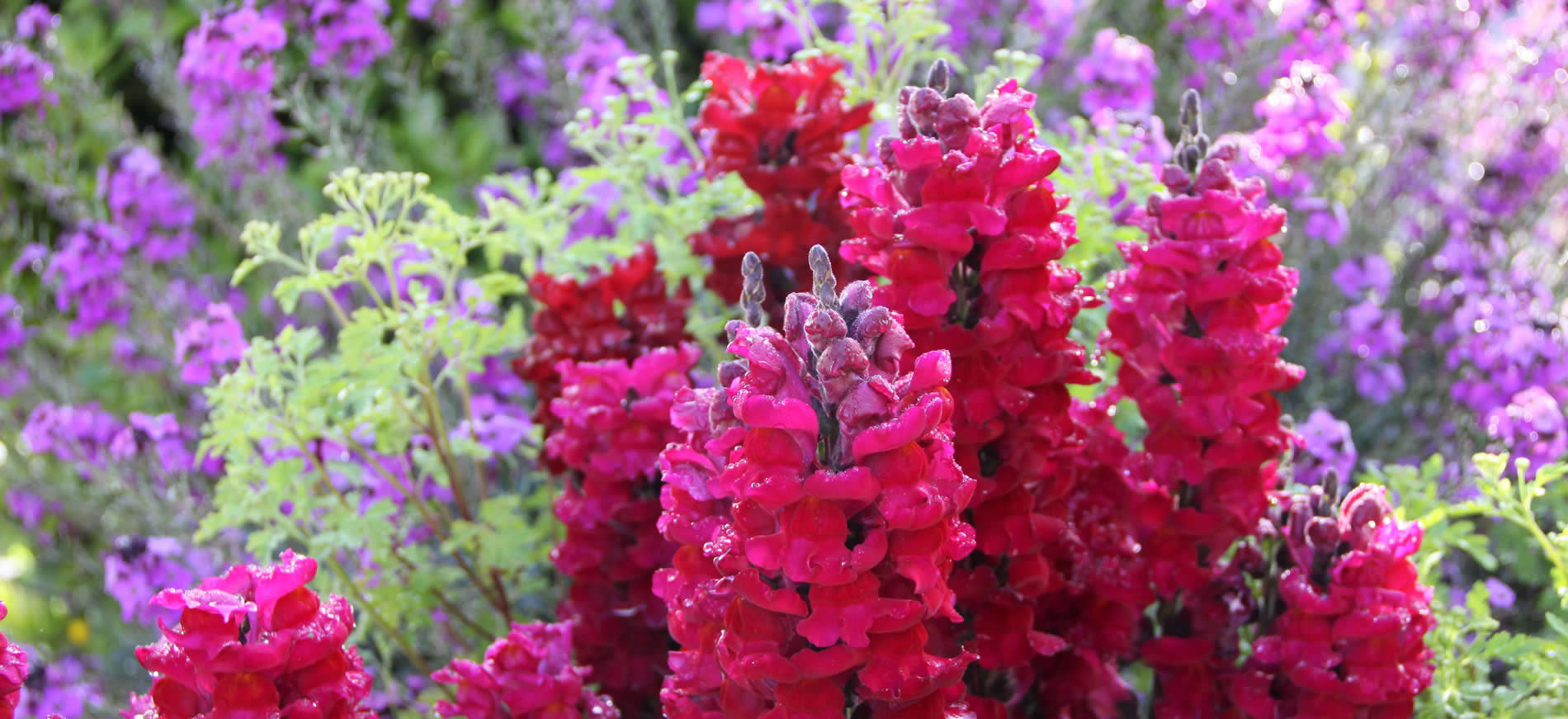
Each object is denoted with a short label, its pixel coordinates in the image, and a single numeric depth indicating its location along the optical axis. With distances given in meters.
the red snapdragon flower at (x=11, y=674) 0.91
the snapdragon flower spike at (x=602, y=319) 1.44
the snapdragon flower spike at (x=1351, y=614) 1.07
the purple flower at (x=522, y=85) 3.03
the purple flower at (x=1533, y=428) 1.72
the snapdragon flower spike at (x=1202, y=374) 1.10
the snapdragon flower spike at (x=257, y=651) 0.89
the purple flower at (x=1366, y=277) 2.37
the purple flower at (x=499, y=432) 1.76
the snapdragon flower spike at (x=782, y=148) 1.37
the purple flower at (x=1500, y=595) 1.77
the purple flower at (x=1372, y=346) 2.25
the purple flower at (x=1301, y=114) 2.09
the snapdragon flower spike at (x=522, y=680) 1.09
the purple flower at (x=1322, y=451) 1.66
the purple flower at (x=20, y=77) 2.51
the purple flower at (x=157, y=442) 2.10
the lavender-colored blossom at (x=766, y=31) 2.21
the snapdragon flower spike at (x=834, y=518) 0.84
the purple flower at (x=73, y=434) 2.30
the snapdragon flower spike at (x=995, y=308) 1.02
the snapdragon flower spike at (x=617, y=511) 1.25
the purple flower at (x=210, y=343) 1.85
